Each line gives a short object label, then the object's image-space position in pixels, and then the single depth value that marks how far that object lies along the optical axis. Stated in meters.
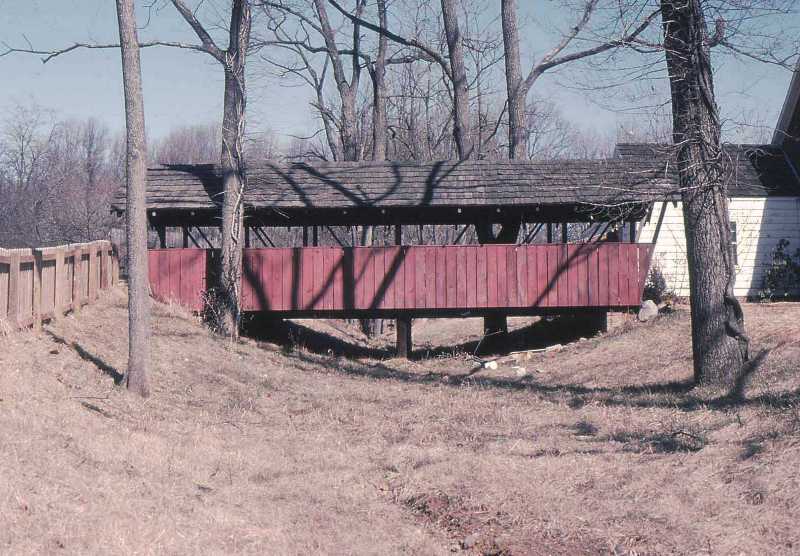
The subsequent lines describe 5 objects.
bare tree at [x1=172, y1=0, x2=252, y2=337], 18.88
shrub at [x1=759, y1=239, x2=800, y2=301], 22.14
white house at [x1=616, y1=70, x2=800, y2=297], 22.53
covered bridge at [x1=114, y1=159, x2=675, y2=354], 19.38
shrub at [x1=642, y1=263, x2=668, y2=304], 21.36
